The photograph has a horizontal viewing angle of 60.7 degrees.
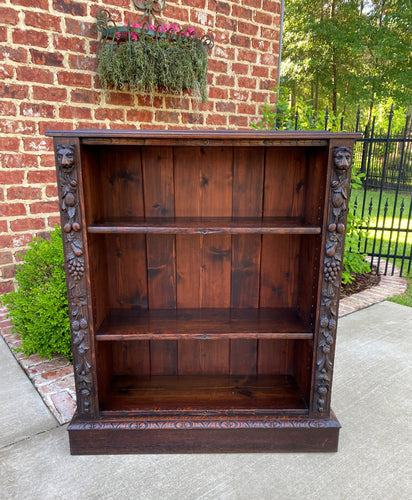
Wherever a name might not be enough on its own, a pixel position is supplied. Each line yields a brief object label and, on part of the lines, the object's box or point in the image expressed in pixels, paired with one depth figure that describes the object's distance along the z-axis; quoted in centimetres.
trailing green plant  287
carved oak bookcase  146
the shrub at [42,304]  227
